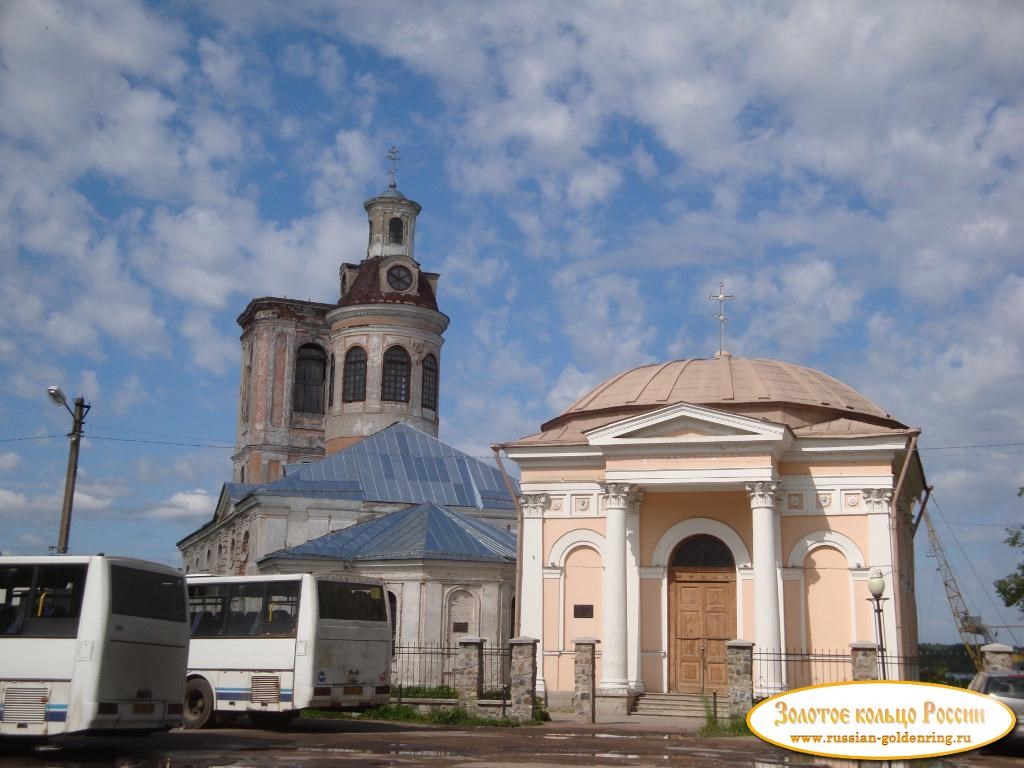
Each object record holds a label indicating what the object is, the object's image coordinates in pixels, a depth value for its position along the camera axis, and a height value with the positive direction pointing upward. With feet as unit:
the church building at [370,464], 108.47 +24.28
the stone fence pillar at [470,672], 72.18 +0.10
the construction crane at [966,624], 192.44 +10.05
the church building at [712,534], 79.77 +10.09
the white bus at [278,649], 64.80 +1.14
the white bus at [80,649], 45.75 +0.68
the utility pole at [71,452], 75.05 +13.78
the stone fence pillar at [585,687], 72.84 -0.70
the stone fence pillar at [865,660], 65.36 +1.14
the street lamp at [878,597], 68.49 +4.98
